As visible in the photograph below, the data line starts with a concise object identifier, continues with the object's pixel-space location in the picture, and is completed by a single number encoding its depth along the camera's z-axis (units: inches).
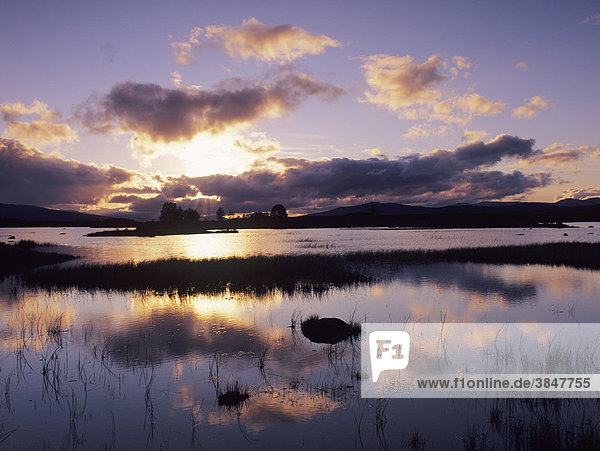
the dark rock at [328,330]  618.8
